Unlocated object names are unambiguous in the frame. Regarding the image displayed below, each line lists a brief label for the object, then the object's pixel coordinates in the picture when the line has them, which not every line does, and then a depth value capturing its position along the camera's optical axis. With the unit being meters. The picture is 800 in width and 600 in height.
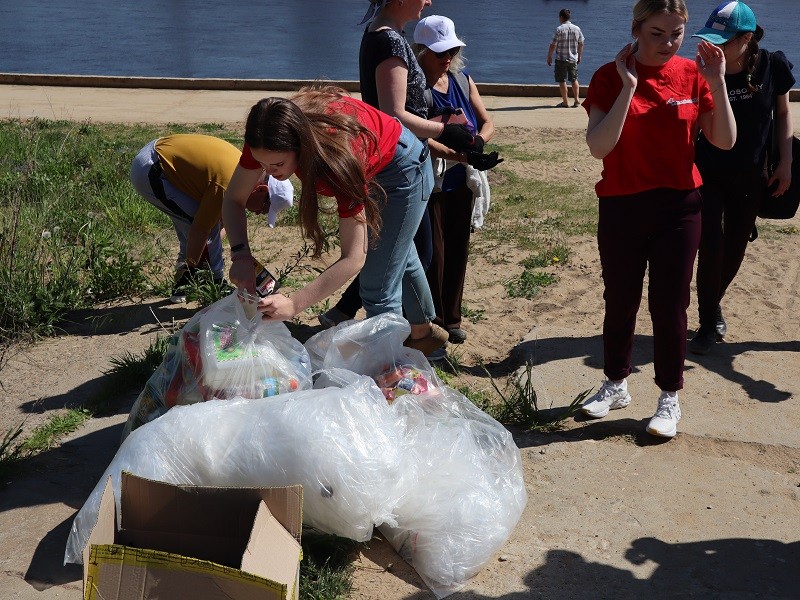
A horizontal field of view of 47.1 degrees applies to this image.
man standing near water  12.27
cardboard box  2.29
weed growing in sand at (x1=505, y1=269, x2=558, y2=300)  5.30
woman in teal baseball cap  4.12
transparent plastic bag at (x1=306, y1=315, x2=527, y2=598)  2.88
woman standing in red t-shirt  3.31
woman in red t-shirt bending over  2.84
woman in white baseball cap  4.12
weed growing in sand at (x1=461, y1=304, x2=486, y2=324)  4.97
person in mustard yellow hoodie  4.41
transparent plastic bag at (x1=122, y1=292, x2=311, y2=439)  3.16
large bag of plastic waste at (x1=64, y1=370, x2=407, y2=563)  2.72
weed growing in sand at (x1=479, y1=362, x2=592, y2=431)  3.81
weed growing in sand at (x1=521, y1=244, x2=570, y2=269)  5.71
